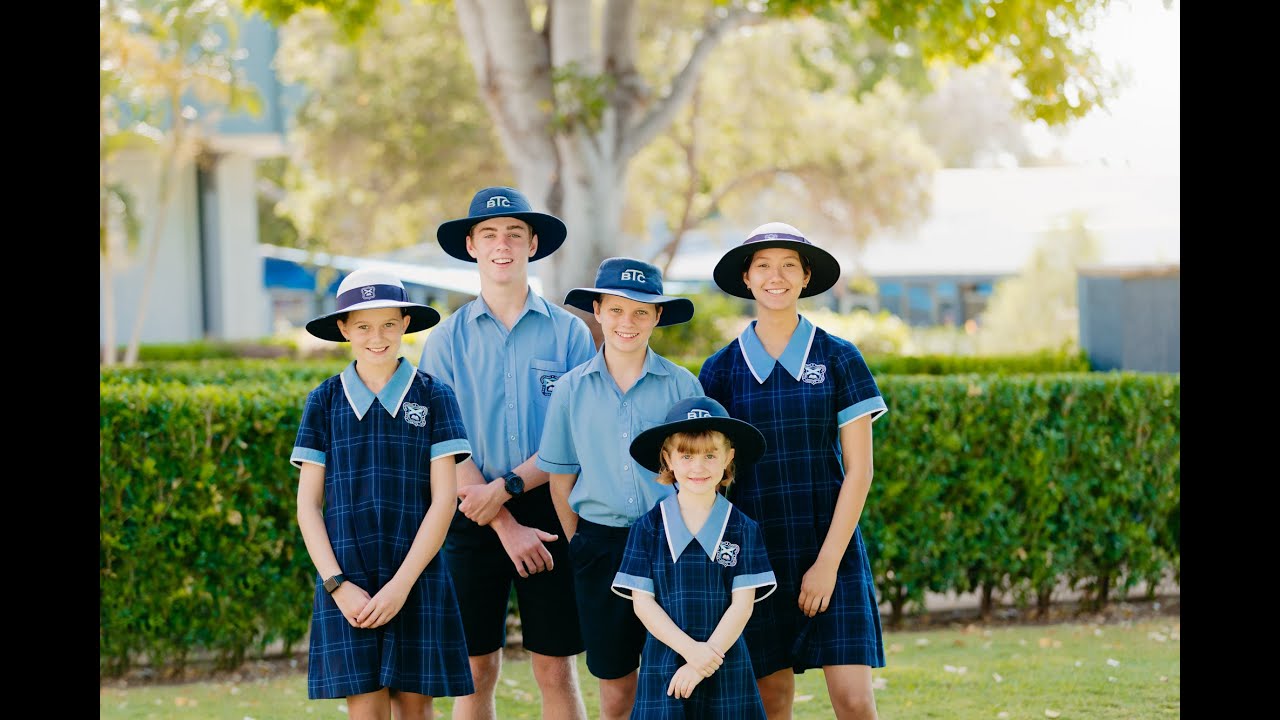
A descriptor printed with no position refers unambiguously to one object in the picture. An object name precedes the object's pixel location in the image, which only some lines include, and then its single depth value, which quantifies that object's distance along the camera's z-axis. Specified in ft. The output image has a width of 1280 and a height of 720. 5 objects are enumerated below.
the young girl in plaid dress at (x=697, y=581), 22.18
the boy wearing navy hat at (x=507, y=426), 26.32
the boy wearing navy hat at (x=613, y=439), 24.36
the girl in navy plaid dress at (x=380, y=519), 23.07
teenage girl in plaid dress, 23.97
